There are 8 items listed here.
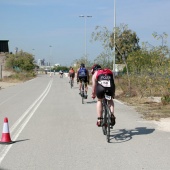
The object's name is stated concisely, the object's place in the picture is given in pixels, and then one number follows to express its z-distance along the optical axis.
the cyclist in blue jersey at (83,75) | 17.30
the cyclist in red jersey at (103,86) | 8.22
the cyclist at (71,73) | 29.08
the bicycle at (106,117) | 7.98
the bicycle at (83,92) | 16.75
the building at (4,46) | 85.65
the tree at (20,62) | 78.25
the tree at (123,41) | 21.33
